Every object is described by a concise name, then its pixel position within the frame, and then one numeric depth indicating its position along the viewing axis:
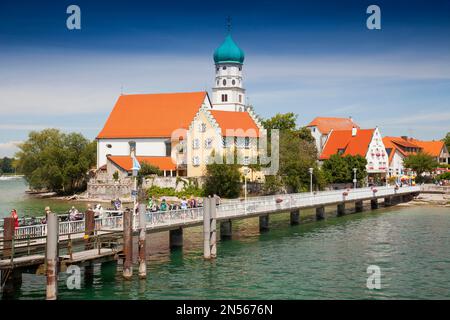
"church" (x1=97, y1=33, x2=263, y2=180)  88.81
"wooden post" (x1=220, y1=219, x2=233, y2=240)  47.75
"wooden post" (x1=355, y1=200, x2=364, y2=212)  72.00
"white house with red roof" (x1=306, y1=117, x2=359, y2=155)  120.56
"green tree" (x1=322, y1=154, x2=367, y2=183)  92.50
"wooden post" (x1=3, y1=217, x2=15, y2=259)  28.25
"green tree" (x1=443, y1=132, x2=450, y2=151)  145.80
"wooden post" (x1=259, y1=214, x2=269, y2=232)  52.55
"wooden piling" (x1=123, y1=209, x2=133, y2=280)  31.89
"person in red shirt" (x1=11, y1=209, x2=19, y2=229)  29.71
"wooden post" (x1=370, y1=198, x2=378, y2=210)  75.67
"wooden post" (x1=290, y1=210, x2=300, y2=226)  57.59
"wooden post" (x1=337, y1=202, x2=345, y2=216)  66.88
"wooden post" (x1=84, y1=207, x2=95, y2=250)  32.88
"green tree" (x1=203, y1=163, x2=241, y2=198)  80.00
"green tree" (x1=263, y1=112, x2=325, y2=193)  84.38
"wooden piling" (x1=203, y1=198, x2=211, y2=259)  38.50
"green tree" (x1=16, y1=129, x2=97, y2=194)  100.38
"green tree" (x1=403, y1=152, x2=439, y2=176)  105.75
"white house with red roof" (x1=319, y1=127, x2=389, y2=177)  106.25
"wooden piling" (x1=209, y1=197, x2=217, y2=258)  39.03
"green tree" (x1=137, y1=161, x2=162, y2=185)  88.31
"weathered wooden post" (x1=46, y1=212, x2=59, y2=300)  26.62
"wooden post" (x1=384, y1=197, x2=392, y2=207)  80.69
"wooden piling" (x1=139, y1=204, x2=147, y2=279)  32.78
